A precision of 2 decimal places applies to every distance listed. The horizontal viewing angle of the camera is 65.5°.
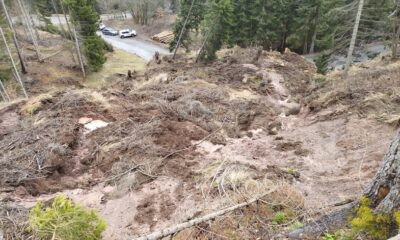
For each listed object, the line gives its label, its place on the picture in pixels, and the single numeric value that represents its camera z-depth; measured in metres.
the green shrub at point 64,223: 4.41
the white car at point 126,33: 41.25
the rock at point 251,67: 18.22
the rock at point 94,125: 10.59
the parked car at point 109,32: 42.41
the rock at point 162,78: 16.90
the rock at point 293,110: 12.77
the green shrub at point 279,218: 4.90
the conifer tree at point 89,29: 23.45
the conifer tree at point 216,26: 20.77
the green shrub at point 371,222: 3.21
